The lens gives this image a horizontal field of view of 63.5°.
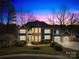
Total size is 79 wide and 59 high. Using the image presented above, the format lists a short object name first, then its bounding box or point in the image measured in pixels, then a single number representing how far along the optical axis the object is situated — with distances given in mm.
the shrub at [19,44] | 13672
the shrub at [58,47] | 11174
